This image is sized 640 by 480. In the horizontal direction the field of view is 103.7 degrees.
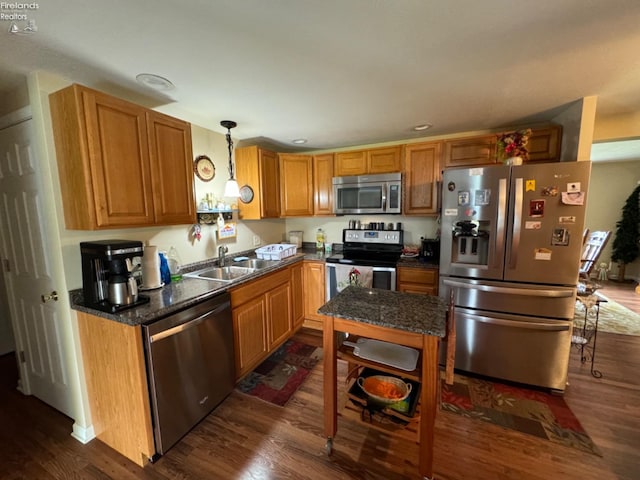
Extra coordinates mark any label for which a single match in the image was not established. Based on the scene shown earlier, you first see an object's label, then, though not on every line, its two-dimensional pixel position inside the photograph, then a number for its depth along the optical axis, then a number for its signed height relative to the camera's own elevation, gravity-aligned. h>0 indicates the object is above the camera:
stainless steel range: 2.81 -0.60
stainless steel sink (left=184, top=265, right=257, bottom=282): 2.50 -0.63
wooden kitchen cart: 1.30 -0.68
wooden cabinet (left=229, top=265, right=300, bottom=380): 2.18 -1.05
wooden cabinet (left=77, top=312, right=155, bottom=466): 1.46 -1.07
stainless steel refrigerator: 1.98 -0.48
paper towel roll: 1.87 -0.42
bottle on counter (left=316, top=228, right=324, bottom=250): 3.70 -0.46
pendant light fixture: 2.46 +0.25
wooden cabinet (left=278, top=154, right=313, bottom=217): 3.30 +0.32
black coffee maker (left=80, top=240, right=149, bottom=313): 1.53 -0.39
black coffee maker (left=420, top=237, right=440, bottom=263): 2.91 -0.50
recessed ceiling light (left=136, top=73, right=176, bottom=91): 1.61 +0.87
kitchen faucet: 2.71 -0.47
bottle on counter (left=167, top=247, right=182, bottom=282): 2.16 -0.47
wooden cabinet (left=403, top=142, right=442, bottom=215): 2.80 +0.34
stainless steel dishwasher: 1.51 -1.04
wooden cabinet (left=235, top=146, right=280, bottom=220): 2.93 +0.39
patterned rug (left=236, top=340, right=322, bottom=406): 2.15 -1.55
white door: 1.68 -0.42
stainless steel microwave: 2.90 +0.17
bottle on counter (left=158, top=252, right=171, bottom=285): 2.05 -0.48
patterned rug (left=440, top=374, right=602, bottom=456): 1.71 -1.56
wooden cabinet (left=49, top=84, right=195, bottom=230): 1.46 +0.34
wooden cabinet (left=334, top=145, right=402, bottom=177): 2.97 +0.57
